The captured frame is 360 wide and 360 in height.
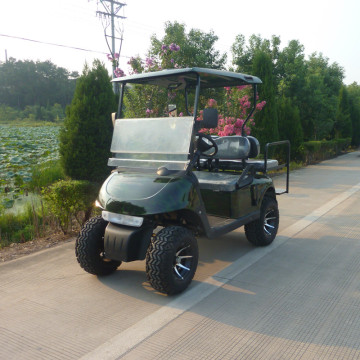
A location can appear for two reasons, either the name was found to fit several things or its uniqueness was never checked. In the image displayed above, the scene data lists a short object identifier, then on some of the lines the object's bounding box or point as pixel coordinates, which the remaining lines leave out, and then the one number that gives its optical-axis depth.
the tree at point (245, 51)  16.28
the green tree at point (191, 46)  11.61
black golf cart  3.18
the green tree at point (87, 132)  5.51
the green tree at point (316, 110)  16.70
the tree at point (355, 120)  25.70
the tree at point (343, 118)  22.55
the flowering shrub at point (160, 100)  8.05
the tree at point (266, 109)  11.95
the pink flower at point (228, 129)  8.82
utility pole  21.84
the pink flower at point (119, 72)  8.21
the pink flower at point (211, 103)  8.87
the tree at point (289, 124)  13.70
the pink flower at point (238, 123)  9.17
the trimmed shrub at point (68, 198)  4.95
